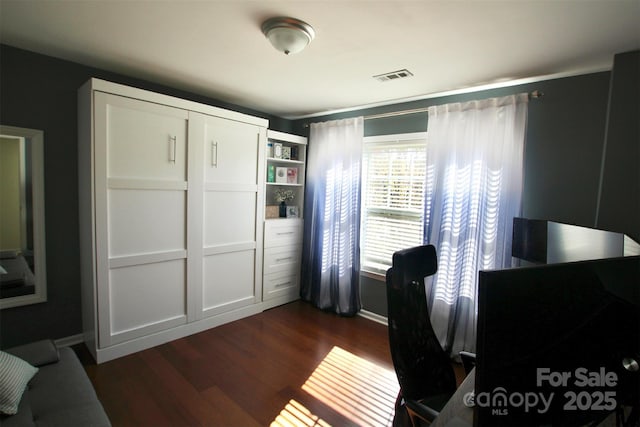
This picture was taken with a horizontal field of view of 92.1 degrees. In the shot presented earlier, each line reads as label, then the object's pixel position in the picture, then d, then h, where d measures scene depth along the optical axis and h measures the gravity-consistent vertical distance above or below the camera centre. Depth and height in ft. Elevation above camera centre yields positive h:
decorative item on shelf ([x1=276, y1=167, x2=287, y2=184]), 12.53 +0.62
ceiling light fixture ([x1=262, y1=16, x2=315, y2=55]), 5.59 +2.93
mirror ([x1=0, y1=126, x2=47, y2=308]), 7.36 -0.90
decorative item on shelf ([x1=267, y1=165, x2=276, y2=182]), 12.22 +0.64
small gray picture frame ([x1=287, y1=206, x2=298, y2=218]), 13.15 -0.87
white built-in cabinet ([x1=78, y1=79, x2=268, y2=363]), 7.88 -0.79
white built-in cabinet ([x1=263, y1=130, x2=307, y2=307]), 12.06 -1.34
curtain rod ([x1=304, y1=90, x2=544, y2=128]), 7.71 +2.70
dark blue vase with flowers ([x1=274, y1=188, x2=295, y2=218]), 12.97 -0.29
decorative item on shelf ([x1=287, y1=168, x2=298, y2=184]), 12.92 +0.64
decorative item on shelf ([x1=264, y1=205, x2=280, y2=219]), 12.39 -0.86
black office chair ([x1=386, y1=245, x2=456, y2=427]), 4.42 -2.25
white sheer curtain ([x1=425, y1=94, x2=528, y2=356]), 8.16 +0.01
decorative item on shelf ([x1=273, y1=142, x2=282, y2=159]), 12.26 +1.59
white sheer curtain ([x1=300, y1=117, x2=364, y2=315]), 11.51 -0.83
